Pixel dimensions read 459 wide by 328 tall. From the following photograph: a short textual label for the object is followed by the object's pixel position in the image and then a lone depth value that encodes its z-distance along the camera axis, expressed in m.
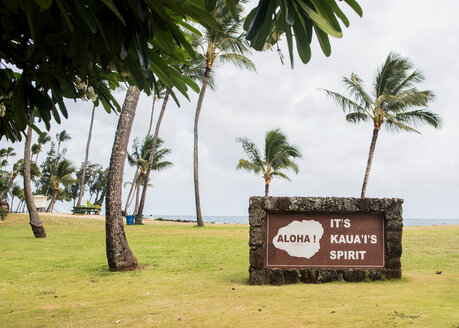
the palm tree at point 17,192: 40.07
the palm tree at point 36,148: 35.71
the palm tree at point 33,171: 30.22
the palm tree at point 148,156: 33.78
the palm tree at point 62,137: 44.20
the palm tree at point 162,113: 23.86
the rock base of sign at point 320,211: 5.89
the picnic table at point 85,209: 34.66
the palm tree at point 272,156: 25.61
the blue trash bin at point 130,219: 24.55
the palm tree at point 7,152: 41.94
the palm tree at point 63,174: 38.28
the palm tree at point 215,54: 20.09
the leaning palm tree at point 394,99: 19.31
